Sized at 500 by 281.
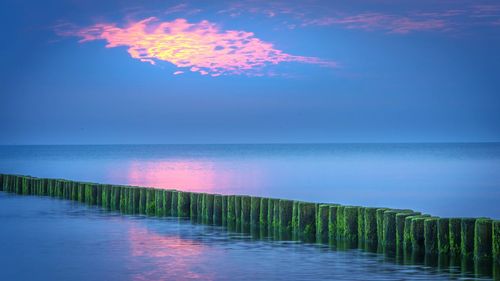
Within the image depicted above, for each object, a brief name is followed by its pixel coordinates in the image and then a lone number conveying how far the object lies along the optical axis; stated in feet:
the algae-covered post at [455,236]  55.77
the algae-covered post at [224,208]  80.18
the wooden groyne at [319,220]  55.31
